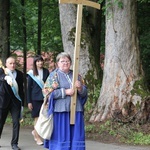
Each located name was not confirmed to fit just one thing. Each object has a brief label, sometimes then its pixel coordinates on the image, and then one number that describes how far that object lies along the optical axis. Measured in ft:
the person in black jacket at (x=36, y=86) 40.53
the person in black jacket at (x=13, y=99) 37.39
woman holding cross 29.38
